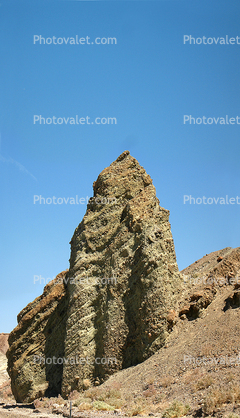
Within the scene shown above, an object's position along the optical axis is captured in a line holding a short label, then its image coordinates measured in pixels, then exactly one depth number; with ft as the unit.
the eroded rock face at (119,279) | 65.72
